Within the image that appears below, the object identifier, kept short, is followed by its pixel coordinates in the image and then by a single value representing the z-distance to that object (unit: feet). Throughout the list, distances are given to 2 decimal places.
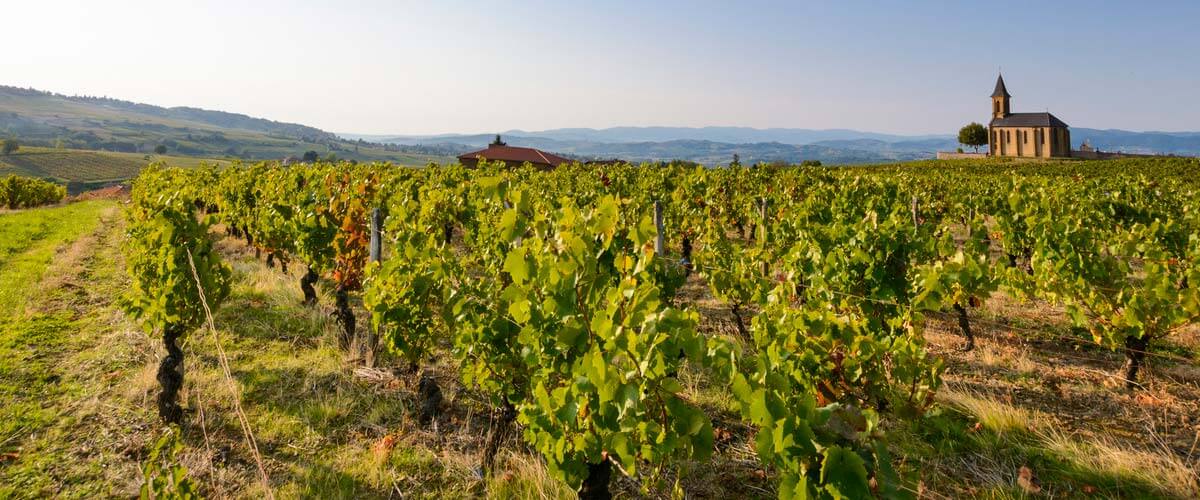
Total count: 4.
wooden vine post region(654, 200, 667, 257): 31.24
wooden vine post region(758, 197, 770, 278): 28.16
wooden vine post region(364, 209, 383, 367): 24.09
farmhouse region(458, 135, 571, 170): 199.93
